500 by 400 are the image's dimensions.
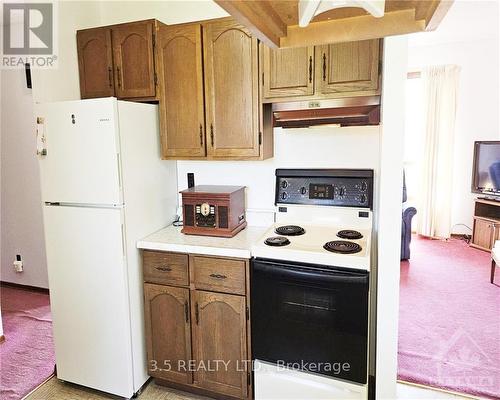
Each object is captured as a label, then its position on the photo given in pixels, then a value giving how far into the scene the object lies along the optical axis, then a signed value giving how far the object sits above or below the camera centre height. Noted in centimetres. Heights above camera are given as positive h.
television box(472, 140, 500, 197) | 485 -25
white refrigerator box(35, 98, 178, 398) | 201 -42
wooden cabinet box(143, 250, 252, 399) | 202 -98
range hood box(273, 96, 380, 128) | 197 +22
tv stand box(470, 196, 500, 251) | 468 -95
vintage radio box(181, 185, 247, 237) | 222 -35
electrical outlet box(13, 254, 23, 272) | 378 -109
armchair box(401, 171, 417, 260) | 437 -92
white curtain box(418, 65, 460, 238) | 522 +3
